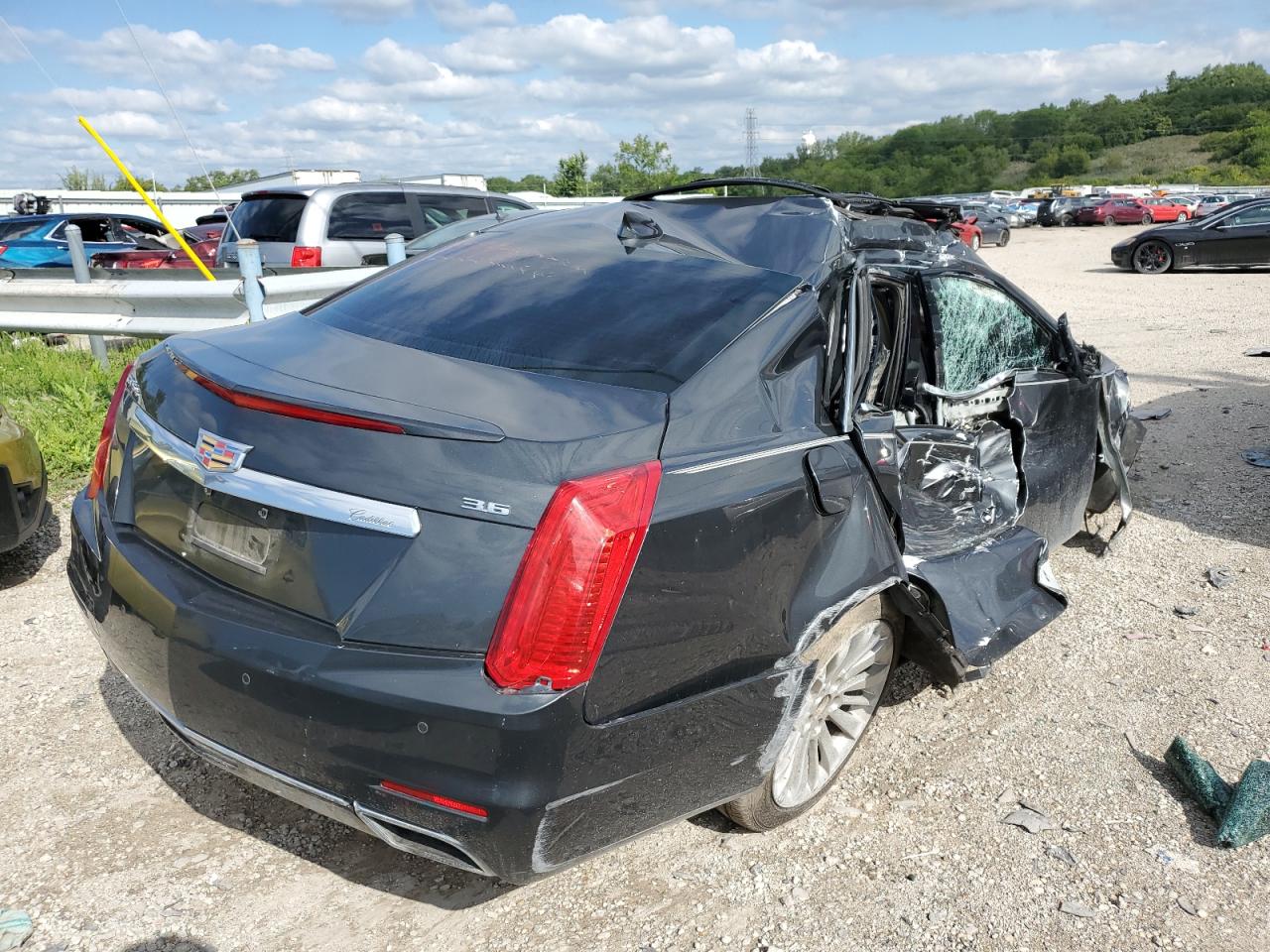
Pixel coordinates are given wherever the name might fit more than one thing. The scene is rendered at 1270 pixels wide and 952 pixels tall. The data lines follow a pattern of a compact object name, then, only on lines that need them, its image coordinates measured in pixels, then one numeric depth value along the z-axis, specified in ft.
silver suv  32.12
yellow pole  20.67
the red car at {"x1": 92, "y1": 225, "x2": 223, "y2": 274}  41.71
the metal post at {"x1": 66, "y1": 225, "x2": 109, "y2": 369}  23.77
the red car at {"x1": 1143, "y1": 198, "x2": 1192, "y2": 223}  139.64
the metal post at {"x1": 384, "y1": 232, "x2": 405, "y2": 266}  24.33
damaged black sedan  6.66
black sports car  63.77
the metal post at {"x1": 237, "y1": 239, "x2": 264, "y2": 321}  20.02
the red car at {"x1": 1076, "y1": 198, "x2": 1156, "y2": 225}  139.33
